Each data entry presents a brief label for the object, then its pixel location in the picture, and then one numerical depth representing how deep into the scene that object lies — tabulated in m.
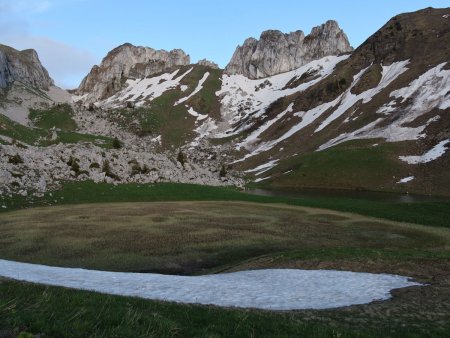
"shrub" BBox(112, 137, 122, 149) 103.81
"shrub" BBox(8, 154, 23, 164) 69.56
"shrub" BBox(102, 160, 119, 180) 80.94
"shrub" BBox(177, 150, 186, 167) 109.44
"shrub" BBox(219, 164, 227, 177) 121.12
